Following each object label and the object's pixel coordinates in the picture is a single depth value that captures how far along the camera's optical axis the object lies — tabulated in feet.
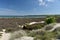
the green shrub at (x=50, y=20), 41.32
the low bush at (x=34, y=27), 35.97
